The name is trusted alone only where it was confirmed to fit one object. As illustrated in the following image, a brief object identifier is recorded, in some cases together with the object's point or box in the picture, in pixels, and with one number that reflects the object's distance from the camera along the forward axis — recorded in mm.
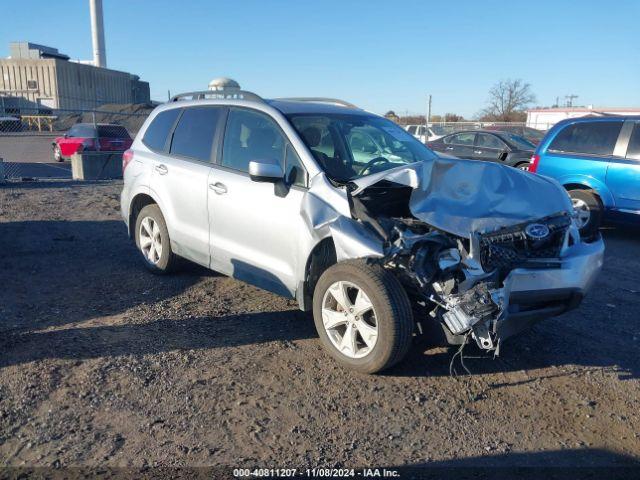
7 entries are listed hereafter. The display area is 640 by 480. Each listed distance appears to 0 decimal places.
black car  13836
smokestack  66250
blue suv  7887
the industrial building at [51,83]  63781
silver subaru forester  3540
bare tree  54969
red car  16906
